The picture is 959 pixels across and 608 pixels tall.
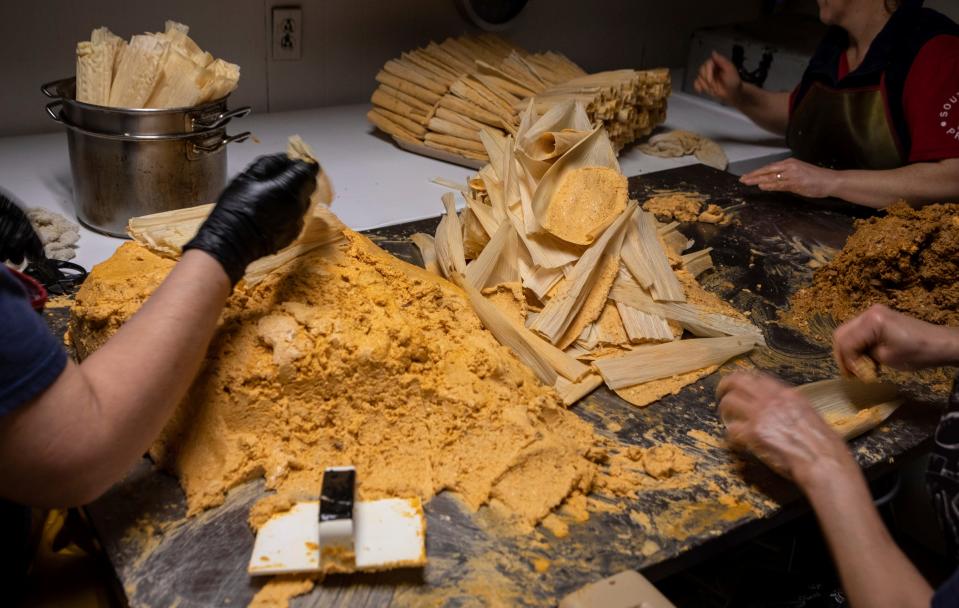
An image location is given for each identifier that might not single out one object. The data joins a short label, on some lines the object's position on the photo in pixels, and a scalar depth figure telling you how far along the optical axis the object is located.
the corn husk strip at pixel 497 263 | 2.08
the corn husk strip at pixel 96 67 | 2.19
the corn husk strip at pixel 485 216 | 2.19
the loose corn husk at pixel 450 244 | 2.14
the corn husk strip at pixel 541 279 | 2.02
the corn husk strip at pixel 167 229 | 1.73
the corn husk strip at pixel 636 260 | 2.06
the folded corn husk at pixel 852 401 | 1.69
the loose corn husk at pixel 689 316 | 2.00
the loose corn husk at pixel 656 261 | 2.04
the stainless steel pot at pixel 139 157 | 2.17
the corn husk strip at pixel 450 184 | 2.92
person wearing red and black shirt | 2.78
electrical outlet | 3.32
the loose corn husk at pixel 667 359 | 1.81
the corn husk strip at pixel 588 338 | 1.92
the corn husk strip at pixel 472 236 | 2.22
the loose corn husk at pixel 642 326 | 1.95
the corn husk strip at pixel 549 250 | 2.05
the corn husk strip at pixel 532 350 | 1.80
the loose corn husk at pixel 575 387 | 1.74
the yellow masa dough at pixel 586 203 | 2.10
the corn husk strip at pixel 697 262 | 2.34
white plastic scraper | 1.18
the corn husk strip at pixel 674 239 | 2.44
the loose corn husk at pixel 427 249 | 2.22
